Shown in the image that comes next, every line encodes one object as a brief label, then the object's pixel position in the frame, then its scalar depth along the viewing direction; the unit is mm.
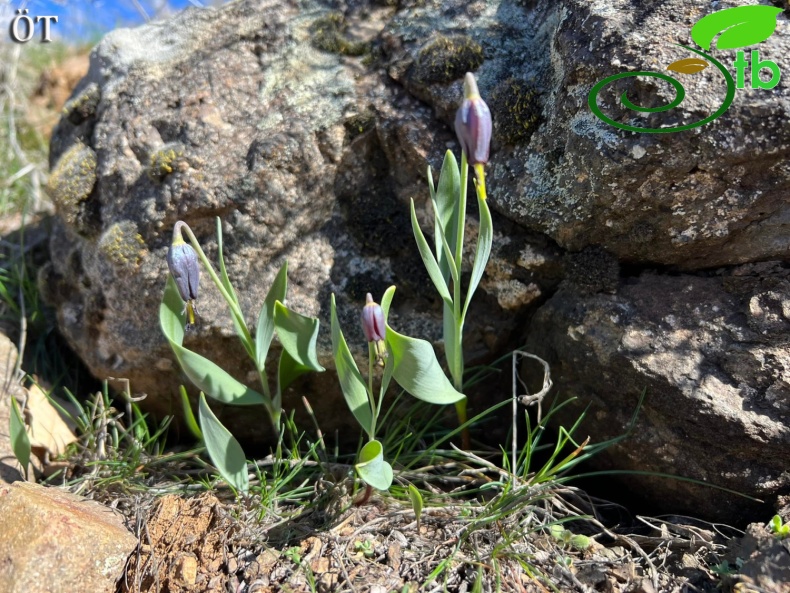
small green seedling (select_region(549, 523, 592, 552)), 186
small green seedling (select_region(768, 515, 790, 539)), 164
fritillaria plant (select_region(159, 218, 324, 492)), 184
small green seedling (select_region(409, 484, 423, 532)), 176
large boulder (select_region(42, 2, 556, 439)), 225
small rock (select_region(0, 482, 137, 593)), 168
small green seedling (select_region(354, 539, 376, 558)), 184
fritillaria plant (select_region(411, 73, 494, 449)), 153
